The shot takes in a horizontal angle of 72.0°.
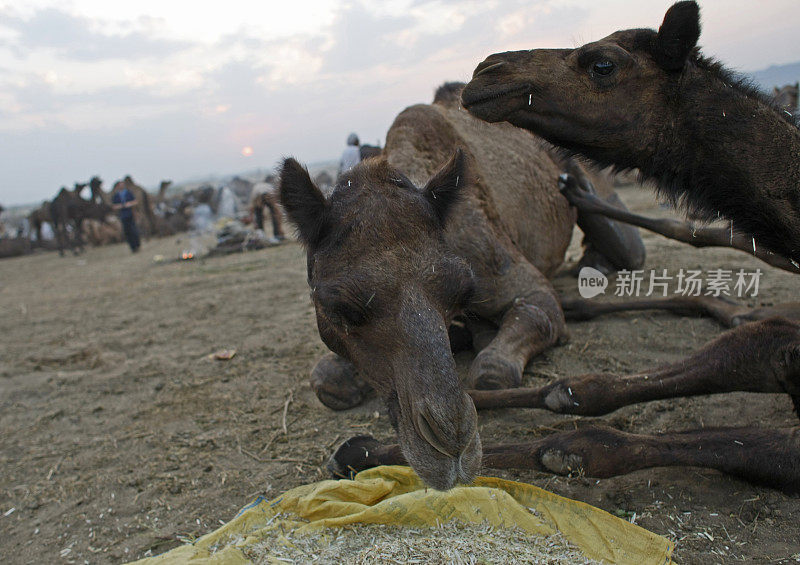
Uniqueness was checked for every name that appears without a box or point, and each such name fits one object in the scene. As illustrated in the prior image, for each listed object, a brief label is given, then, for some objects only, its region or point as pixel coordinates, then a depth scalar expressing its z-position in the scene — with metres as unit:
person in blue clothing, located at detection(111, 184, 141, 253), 19.69
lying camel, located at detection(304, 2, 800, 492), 2.80
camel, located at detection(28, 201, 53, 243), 26.30
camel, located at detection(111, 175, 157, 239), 27.95
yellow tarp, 2.39
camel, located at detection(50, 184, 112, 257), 24.02
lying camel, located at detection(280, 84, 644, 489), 2.21
